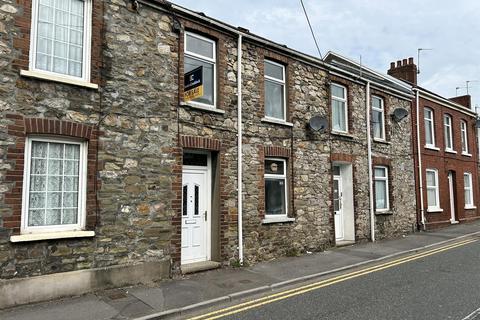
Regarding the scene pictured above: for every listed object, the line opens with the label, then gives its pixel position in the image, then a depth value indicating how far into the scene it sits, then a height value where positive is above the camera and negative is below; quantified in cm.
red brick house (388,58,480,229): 1680 +177
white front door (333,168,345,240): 1302 -48
